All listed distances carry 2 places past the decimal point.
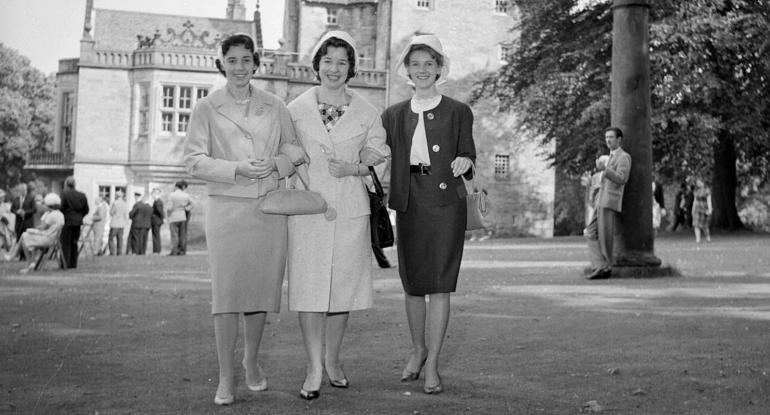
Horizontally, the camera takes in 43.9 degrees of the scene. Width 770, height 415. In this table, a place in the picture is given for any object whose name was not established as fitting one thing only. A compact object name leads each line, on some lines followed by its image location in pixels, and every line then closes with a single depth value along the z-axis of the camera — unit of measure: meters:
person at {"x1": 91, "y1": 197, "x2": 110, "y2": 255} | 25.77
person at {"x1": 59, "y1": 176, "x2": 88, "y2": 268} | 17.94
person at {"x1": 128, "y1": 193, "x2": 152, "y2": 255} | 26.25
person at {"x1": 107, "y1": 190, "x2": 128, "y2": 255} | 26.75
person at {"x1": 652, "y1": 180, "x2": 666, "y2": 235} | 37.26
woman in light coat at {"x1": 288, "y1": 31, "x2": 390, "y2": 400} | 5.73
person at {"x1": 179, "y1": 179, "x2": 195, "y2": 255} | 24.54
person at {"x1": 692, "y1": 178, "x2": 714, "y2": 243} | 26.17
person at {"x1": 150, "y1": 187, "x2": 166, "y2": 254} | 27.08
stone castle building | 41.34
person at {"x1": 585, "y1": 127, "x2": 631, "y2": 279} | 13.02
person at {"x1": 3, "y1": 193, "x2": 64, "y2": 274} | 17.64
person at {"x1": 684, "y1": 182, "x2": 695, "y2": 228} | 38.62
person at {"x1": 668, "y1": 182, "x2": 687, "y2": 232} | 39.22
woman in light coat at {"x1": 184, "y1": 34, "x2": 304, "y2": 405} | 5.44
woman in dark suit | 6.00
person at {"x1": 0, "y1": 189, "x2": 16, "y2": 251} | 23.53
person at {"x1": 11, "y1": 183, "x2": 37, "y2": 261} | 22.98
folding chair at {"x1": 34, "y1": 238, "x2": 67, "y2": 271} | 17.99
